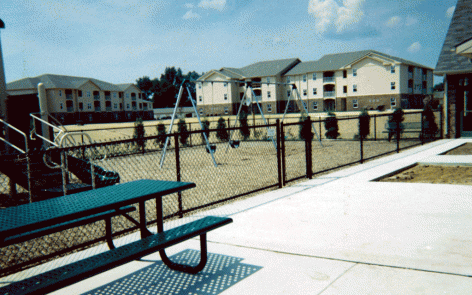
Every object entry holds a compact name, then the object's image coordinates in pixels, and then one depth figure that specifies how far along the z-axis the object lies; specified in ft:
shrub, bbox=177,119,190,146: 76.04
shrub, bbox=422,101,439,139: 65.46
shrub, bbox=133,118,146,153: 74.73
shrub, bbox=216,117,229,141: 79.10
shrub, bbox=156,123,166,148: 73.26
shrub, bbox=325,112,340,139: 77.51
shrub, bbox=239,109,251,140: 80.61
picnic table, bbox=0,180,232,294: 8.02
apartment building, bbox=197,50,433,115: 174.50
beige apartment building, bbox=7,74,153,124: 208.23
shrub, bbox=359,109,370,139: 76.07
